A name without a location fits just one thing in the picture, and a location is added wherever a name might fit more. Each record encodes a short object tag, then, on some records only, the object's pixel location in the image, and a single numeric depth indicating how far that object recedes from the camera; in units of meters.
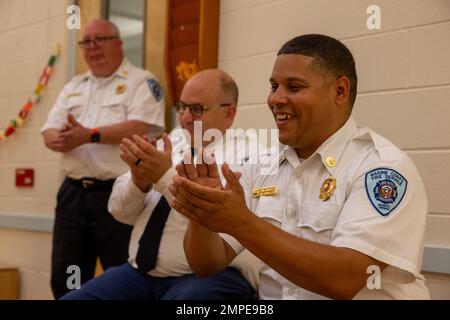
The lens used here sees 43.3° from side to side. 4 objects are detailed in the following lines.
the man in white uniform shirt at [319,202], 1.10
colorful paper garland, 2.99
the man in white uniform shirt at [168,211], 1.60
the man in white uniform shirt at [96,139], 2.38
